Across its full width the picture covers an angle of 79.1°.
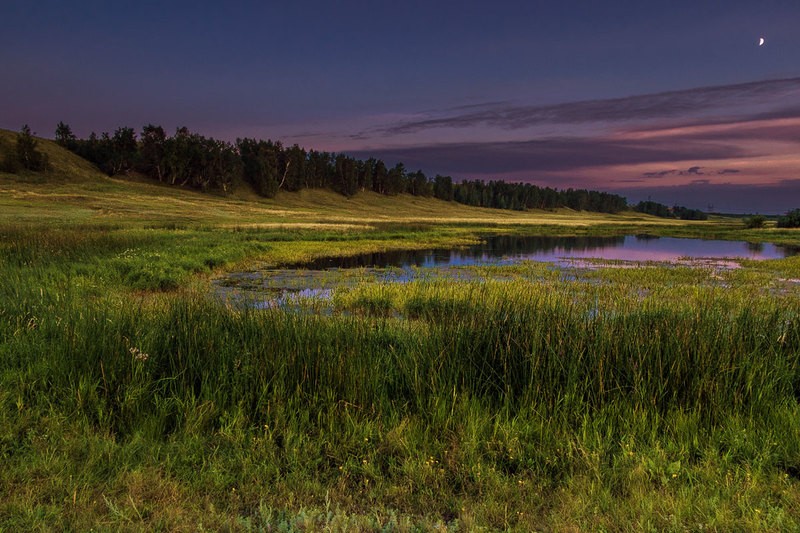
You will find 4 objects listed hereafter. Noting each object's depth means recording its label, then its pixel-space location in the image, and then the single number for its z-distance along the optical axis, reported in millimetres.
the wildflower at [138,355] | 6590
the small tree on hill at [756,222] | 85812
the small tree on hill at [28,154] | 95125
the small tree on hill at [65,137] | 126062
